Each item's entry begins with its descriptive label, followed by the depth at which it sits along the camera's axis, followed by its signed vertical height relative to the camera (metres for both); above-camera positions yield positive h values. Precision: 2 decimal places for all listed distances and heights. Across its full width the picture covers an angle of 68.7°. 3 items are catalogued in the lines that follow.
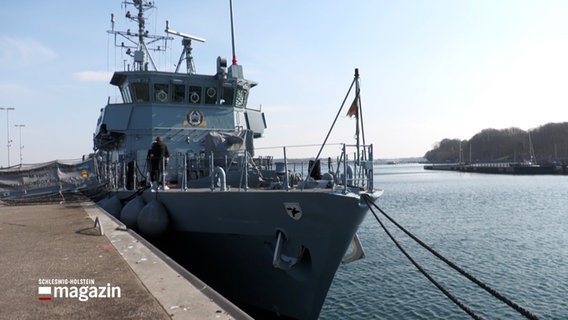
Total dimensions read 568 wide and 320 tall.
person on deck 9.12 +0.25
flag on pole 6.79 +0.94
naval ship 6.55 -0.54
